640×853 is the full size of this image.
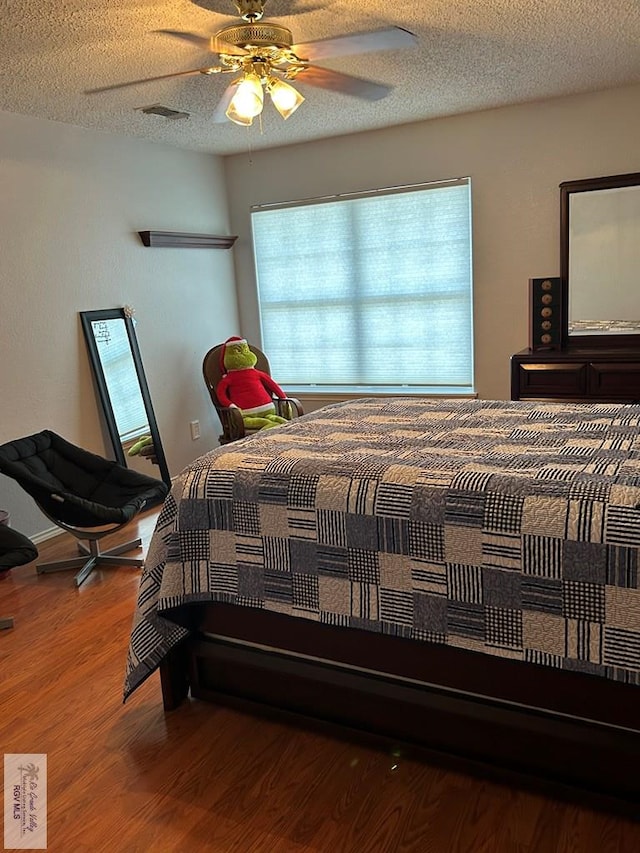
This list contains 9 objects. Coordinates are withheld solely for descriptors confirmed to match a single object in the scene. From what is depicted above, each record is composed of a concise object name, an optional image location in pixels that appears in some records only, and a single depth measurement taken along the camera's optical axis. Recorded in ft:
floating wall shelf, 15.11
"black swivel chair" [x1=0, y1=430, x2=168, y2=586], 10.58
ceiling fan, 7.82
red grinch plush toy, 15.43
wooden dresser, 12.71
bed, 5.36
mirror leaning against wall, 13.99
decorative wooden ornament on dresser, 13.98
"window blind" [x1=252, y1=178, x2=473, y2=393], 15.72
